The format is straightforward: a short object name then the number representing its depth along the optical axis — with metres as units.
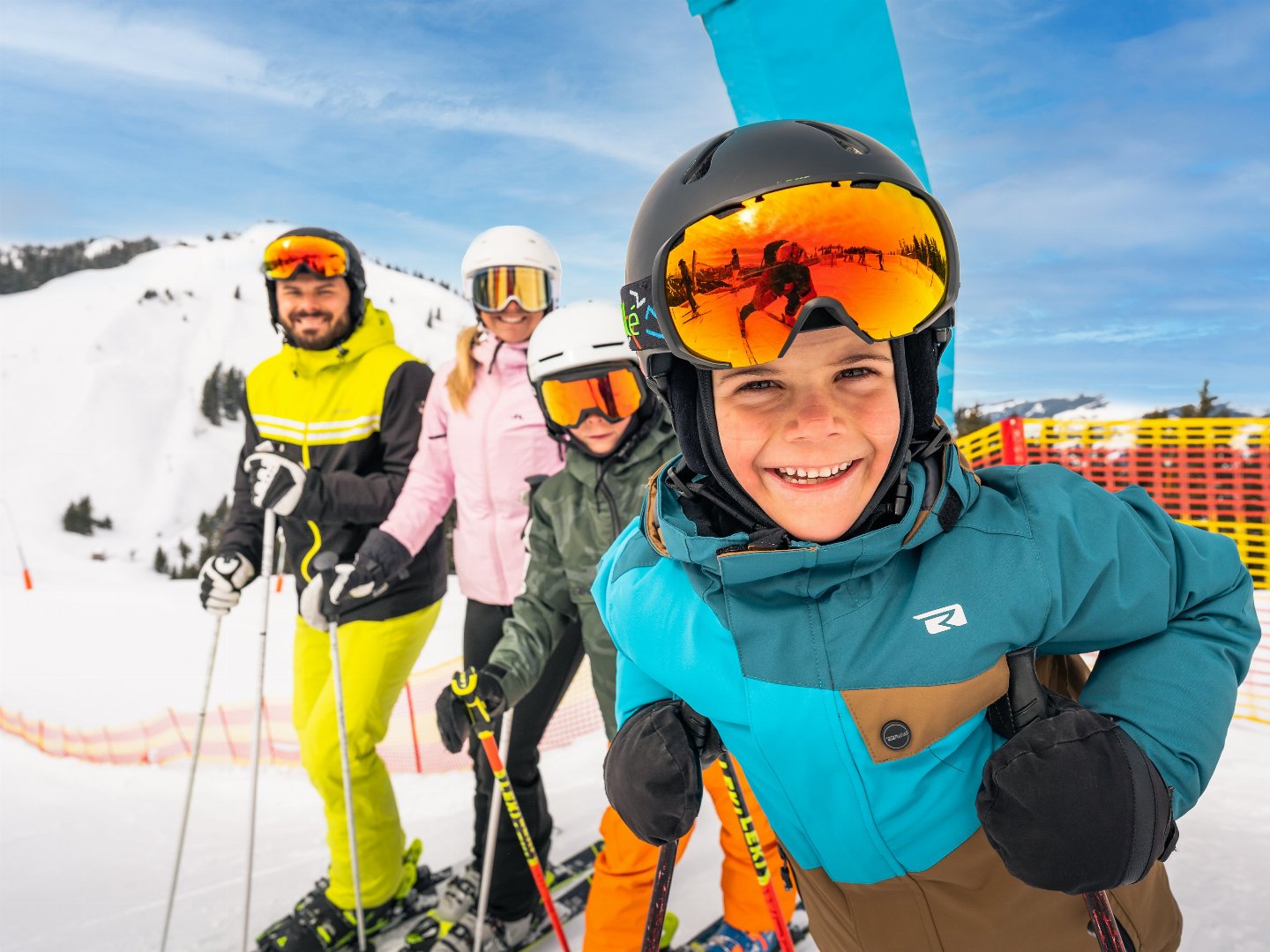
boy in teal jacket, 1.13
